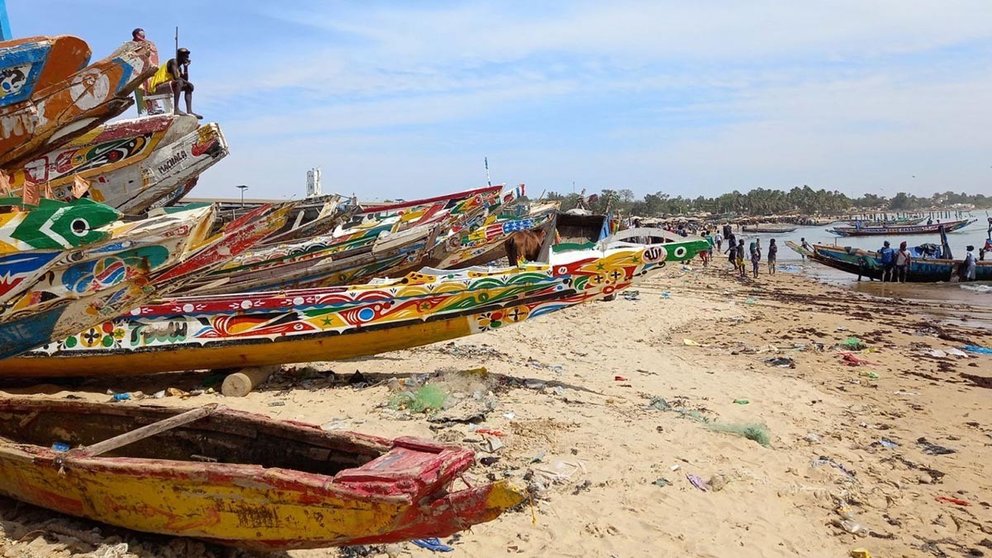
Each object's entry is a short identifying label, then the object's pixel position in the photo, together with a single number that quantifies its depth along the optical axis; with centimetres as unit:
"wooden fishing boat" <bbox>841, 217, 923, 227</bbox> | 6506
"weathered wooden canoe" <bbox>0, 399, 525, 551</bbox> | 364
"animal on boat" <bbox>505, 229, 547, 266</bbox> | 1697
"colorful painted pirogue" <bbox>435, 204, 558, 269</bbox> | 1709
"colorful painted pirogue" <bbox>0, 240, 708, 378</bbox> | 858
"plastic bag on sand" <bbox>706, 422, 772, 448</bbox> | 718
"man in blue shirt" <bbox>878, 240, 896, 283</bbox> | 2595
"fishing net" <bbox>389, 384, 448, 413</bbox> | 738
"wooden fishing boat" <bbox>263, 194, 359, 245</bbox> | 1572
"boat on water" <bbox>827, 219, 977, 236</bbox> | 4741
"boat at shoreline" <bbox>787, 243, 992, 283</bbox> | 2486
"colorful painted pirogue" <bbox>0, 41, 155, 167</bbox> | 639
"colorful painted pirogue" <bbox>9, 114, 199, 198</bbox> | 956
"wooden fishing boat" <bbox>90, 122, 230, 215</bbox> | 1016
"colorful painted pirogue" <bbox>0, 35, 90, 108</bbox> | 600
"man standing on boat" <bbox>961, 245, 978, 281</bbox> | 2445
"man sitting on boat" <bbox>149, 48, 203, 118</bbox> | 1006
